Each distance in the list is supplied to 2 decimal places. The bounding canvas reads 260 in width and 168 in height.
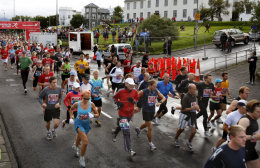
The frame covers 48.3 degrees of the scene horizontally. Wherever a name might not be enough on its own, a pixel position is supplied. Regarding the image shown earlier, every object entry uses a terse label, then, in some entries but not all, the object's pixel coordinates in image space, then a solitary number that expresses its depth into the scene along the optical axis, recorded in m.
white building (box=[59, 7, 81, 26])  148.75
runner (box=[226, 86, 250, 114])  6.34
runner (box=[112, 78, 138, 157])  7.30
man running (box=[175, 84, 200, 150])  7.49
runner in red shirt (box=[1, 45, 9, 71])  23.28
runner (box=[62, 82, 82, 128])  7.90
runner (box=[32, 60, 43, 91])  13.22
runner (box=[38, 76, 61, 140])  8.06
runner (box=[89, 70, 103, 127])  9.43
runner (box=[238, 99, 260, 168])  4.98
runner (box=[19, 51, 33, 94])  14.08
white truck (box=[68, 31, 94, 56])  35.38
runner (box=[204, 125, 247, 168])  4.08
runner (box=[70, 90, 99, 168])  6.54
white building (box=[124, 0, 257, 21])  71.81
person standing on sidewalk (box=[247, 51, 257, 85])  16.09
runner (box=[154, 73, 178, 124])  9.49
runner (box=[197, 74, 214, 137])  9.04
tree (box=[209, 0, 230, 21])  45.91
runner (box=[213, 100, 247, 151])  5.58
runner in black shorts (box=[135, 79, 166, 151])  7.63
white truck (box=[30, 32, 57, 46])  40.97
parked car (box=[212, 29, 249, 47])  29.56
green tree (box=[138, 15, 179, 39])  34.66
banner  44.72
